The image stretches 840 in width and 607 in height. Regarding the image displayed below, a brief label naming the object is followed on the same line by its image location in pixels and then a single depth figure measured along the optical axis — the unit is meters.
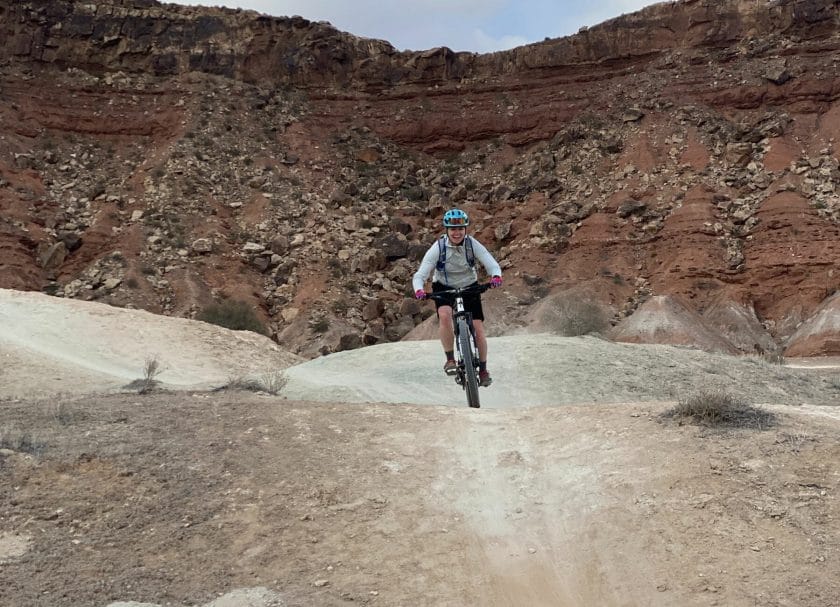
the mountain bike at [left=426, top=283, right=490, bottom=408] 8.97
